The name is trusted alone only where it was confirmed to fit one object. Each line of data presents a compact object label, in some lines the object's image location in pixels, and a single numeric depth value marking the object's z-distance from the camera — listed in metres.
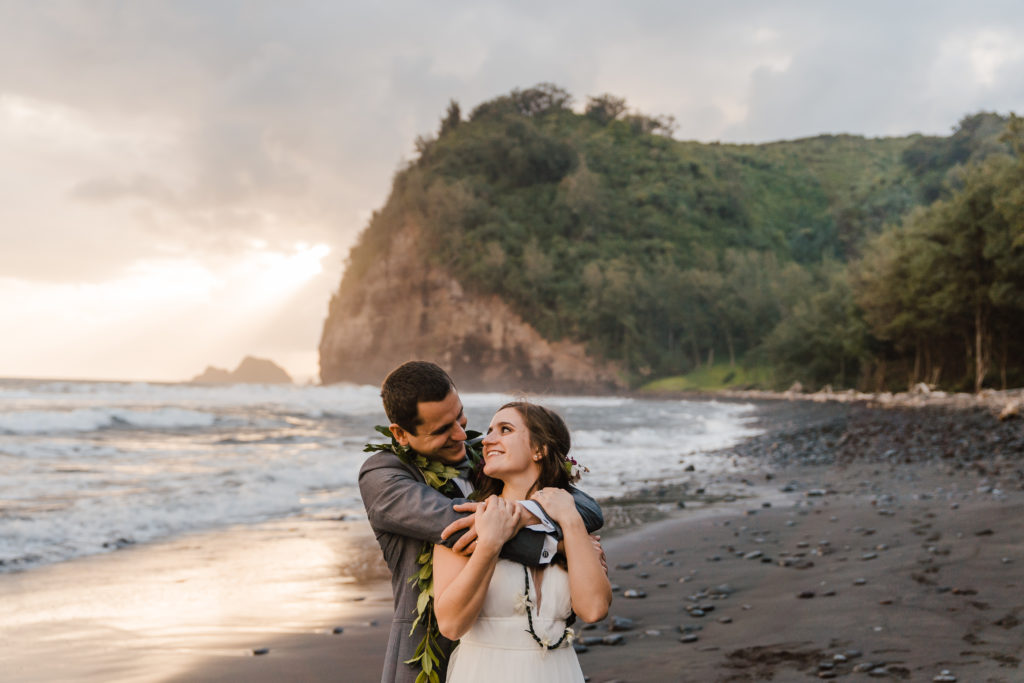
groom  2.37
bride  2.15
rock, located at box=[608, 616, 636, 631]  5.59
